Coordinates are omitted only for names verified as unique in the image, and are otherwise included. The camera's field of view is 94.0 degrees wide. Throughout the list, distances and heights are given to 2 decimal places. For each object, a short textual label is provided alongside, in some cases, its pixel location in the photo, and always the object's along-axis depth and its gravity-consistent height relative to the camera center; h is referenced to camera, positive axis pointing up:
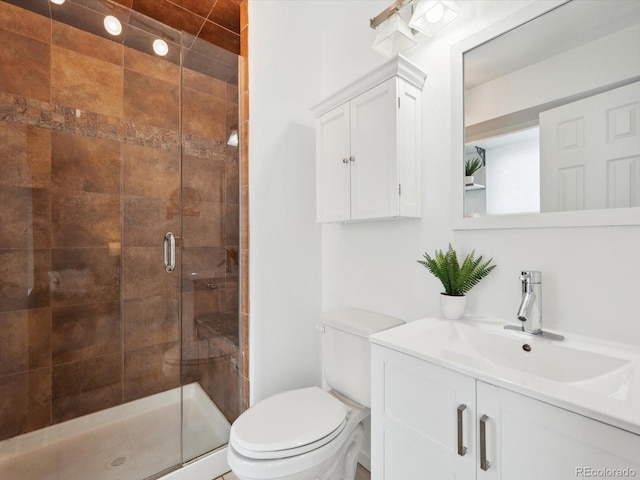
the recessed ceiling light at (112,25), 1.72 +1.26
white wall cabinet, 1.22 +0.42
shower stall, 1.56 -0.02
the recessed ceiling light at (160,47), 1.83 +1.20
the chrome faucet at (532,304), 0.93 -0.20
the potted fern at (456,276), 1.10 -0.14
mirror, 0.85 +0.40
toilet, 1.03 -0.72
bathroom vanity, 0.55 -0.37
